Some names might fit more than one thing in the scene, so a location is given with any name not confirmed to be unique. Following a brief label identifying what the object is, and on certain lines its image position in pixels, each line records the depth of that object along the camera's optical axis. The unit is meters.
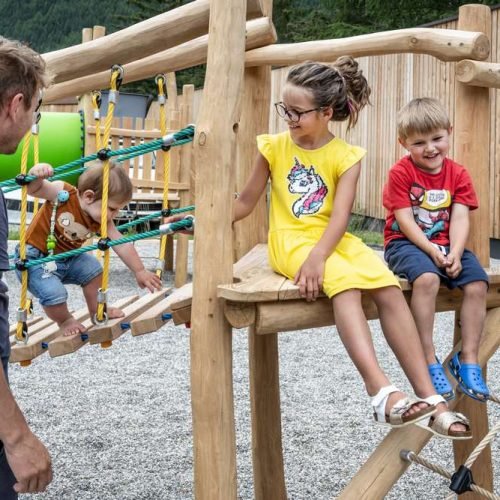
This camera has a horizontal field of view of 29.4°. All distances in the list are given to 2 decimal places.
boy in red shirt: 2.79
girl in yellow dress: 2.43
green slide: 7.58
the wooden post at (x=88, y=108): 7.86
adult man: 1.86
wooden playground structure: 2.40
